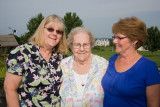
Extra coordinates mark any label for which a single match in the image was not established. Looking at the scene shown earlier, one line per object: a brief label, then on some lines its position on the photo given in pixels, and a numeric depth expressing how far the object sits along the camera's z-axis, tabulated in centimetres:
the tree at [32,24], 4295
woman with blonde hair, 253
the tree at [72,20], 3956
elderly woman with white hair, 290
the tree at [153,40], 4241
